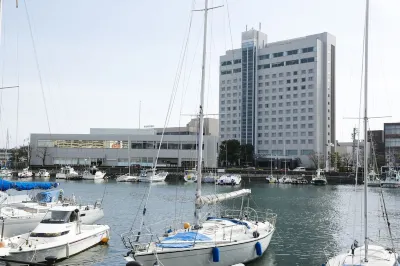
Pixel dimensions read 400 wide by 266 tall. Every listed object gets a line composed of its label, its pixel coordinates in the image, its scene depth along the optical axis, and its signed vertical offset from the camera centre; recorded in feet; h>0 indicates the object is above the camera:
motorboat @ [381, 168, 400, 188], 351.25 -21.88
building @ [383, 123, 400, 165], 503.20 +19.49
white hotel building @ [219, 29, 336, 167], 529.04 +72.13
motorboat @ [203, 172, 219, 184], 368.27 -24.57
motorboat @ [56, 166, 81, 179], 374.22 -22.89
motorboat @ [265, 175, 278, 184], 374.02 -24.27
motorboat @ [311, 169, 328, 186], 360.28 -24.01
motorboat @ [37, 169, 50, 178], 377.93 -23.38
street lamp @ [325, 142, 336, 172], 492.13 -9.95
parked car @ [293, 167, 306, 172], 449.15 -18.66
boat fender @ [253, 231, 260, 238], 78.53 -15.14
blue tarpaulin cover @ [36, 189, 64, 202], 120.67 -13.85
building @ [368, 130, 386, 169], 489.83 +8.98
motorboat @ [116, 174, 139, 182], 365.40 -24.89
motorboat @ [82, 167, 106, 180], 379.88 -23.76
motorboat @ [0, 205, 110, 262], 74.08 -17.38
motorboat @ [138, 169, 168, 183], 364.26 -23.43
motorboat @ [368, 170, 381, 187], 347.11 -23.20
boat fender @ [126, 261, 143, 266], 33.02 -8.79
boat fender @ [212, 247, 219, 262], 66.90 -16.09
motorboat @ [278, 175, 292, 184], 371.97 -24.56
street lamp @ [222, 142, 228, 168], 483.31 -2.19
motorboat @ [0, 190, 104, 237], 96.89 -15.98
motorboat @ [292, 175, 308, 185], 371.15 -25.17
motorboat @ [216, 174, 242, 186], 343.46 -23.59
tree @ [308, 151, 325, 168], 479.74 -6.69
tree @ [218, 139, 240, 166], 498.69 -1.43
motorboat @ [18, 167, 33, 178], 362.76 -22.83
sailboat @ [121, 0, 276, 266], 64.18 -14.95
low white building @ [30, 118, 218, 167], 465.47 +0.04
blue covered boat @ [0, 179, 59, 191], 106.83 -10.62
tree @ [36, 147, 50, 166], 460.96 -6.12
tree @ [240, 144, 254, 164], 516.32 -3.11
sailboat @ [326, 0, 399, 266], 63.46 -15.99
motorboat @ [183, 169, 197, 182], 369.09 -23.23
